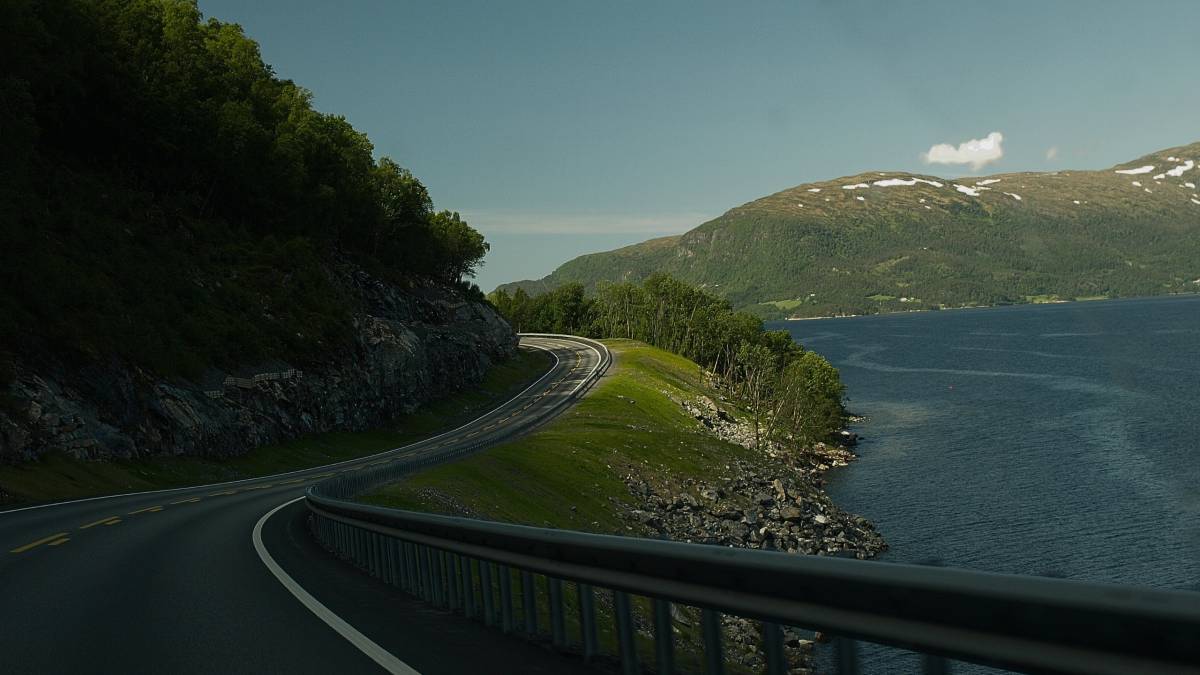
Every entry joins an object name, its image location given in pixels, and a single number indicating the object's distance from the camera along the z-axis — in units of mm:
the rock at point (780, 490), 65688
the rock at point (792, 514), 60219
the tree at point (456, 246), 118250
